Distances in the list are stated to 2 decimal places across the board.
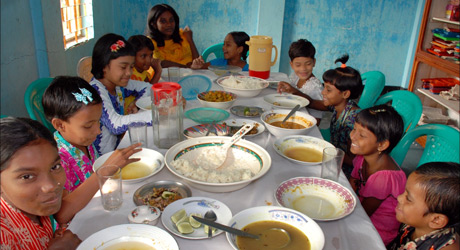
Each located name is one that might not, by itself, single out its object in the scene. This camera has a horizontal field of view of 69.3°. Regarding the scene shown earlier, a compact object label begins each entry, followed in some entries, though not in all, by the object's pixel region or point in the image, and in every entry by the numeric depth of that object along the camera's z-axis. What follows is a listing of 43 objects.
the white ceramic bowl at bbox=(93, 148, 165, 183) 1.45
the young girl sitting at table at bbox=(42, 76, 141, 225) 1.59
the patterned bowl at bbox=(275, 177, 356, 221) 1.26
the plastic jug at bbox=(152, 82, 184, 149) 1.74
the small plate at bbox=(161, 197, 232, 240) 1.11
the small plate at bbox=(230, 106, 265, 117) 2.20
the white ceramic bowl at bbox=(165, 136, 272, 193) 1.30
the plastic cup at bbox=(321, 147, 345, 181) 1.43
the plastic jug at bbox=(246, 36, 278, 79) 2.86
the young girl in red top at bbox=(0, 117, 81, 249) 1.04
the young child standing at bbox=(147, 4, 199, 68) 3.68
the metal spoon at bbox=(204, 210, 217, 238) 1.15
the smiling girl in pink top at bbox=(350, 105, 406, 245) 1.70
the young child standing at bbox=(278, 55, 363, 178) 2.44
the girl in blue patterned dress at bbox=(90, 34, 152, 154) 2.14
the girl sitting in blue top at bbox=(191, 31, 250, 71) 3.59
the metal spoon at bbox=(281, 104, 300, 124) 2.08
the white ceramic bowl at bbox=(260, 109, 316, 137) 1.88
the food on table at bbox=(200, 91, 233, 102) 2.33
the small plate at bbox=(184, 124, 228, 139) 1.82
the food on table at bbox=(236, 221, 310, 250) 1.05
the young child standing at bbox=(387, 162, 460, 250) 1.30
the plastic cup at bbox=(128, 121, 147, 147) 1.66
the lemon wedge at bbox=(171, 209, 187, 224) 1.13
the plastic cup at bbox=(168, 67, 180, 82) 2.82
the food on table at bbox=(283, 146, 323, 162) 1.65
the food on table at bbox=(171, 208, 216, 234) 1.10
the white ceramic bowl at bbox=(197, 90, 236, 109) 2.23
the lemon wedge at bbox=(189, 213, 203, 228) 1.12
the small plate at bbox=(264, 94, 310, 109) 2.48
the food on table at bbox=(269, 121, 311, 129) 2.02
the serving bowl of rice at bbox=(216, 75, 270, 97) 2.56
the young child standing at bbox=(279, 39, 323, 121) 2.97
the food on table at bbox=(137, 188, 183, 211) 1.24
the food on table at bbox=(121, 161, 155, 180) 1.44
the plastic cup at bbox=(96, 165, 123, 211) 1.23
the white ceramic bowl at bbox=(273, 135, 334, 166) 1.72
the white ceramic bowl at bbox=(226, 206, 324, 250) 1.06
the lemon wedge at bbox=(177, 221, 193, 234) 1.09
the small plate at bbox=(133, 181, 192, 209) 1.29
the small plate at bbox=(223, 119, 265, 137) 1.94
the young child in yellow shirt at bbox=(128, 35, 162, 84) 2.91
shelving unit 4.12
